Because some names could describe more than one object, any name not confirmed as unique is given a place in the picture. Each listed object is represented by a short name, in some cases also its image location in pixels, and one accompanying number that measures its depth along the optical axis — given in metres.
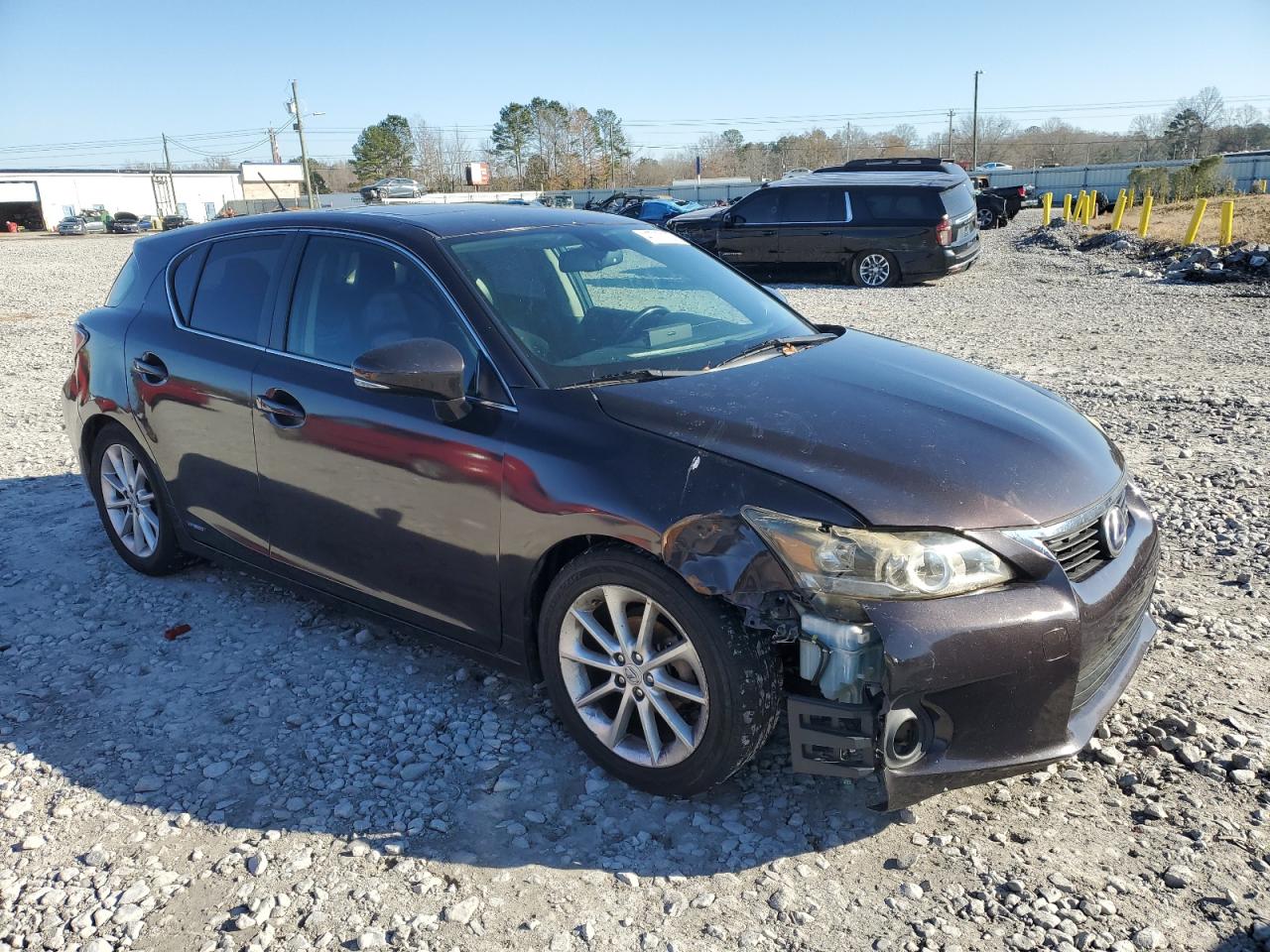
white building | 78.38
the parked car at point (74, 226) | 64.00
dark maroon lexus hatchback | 2.58
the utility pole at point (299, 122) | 52.74
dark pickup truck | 31.05
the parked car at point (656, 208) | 27.34
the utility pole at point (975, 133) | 66.26
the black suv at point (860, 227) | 16.03
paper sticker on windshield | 4.35
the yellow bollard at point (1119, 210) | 24.38
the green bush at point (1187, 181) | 35.59
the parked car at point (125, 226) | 61.19
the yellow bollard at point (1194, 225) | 18.72
